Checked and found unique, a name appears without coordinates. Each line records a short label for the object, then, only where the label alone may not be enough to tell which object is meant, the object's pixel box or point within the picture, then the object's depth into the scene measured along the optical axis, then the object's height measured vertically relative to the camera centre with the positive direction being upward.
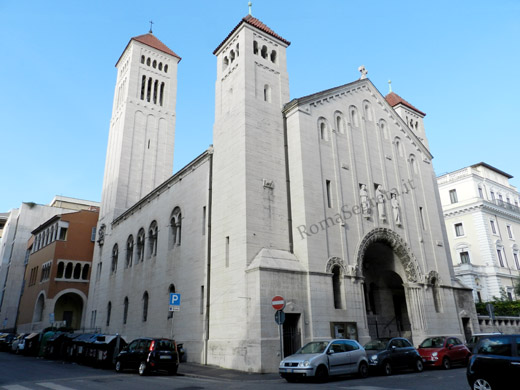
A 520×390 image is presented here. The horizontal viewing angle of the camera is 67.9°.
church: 17.97 +5.65
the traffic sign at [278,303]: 15.01 +1.13
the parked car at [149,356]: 14.81 -0.76
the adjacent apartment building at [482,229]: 41.53 +10.97
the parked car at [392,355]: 14.41 -0.91
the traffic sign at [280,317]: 14.71 +0.57
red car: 16.20 -0.91
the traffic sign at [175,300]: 17.23 +1.49
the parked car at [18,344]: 27.77 -0.35
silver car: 12.21 -0.91
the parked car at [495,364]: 7.93 -0.72
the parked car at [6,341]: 32.84 -0.15
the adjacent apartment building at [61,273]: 39.75 +6.55
